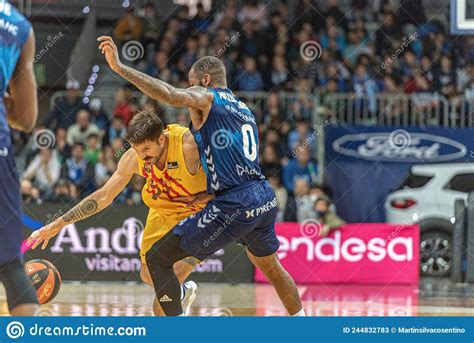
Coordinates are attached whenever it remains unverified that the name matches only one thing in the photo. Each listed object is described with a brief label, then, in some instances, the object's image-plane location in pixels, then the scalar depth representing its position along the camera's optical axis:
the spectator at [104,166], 11.84
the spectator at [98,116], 12.59
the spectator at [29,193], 11.98
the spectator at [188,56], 13.91
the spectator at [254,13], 15.04
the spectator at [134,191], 12.28
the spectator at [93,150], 12.04
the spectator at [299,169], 12.75
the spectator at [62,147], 12.09
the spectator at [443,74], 14.13
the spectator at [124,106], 12.81
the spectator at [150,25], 14.26
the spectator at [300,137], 12.95
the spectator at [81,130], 12.16
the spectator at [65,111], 12.66
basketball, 7.00
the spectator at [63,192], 12.01
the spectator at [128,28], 14.02
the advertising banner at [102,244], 11.89
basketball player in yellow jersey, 6.82
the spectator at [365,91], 13.94
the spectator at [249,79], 14.02
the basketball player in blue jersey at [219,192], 6.61
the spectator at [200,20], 14.66
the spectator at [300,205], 12.39
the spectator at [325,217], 12.20
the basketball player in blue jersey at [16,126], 4.91
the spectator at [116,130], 12.23
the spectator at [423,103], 13.76
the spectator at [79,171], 11.94
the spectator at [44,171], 12.12
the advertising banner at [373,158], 13.09
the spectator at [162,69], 13.67
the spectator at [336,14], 15.11
